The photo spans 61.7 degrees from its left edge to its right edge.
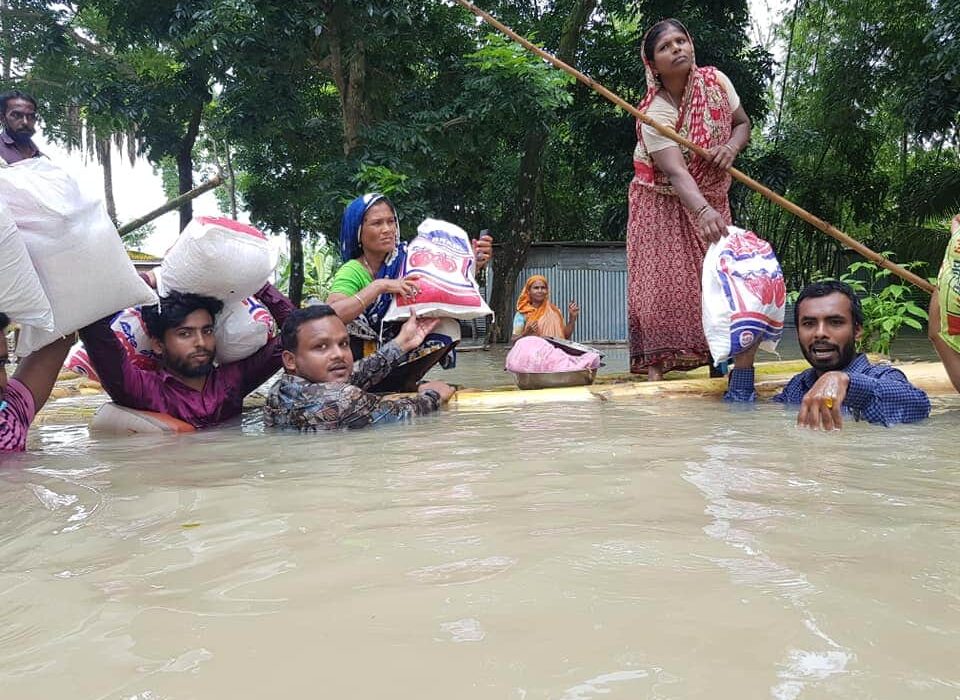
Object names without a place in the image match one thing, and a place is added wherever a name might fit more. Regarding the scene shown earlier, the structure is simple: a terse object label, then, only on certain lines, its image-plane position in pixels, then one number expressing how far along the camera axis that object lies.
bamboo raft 4.15
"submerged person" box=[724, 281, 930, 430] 3.05
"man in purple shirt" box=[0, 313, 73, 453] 3.09
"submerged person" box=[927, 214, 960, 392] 3.28
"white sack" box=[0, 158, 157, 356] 2.73
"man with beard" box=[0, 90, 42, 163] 5.25
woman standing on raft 4.42
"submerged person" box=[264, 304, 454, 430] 3.49
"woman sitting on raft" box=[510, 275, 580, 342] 7.76
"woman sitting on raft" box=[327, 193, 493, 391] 4.28
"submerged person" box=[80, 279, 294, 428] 3.47
